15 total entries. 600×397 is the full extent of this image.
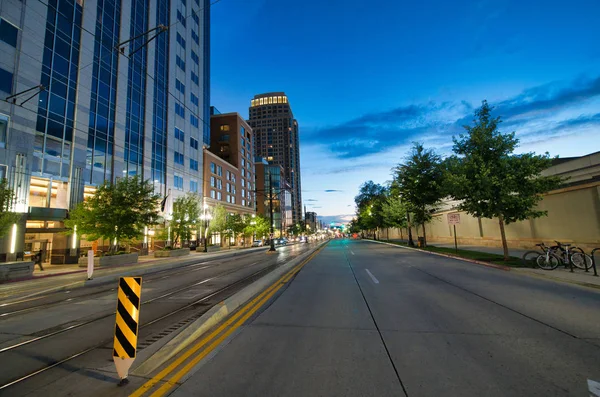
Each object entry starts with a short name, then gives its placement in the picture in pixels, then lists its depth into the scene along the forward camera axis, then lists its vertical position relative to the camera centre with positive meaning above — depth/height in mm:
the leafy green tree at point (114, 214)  20438 +1815
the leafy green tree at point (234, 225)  48756 +1451
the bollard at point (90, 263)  13316 -1138
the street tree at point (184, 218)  31922 +1977
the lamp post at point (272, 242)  31609 -1149
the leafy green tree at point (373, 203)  55009 +5911
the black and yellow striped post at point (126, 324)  3617 -1155
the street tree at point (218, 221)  42000 +1990
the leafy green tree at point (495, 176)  14086 +2392
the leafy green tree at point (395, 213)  38250 +1945
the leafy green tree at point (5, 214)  14773 +1503
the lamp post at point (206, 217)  36625 +2364
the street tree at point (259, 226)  58200 +1375
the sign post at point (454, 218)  20066 +436
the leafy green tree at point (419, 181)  27594 +4419
